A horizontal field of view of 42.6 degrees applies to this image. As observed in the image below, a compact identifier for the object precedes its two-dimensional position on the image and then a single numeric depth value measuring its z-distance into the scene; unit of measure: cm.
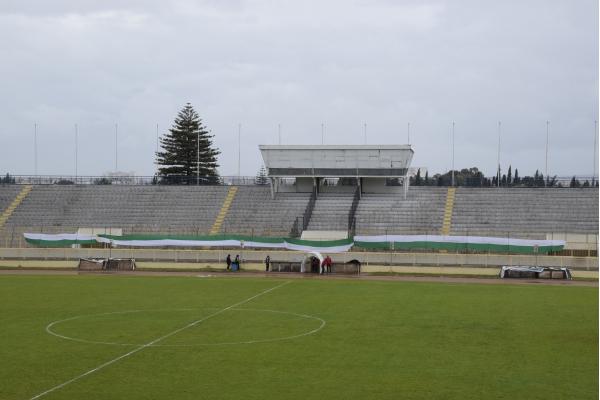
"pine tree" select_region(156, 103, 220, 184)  11525
